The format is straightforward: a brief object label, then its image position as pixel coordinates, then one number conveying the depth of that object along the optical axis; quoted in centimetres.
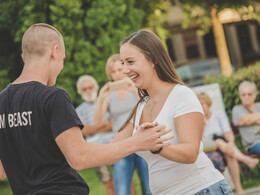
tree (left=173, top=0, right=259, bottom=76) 1126
